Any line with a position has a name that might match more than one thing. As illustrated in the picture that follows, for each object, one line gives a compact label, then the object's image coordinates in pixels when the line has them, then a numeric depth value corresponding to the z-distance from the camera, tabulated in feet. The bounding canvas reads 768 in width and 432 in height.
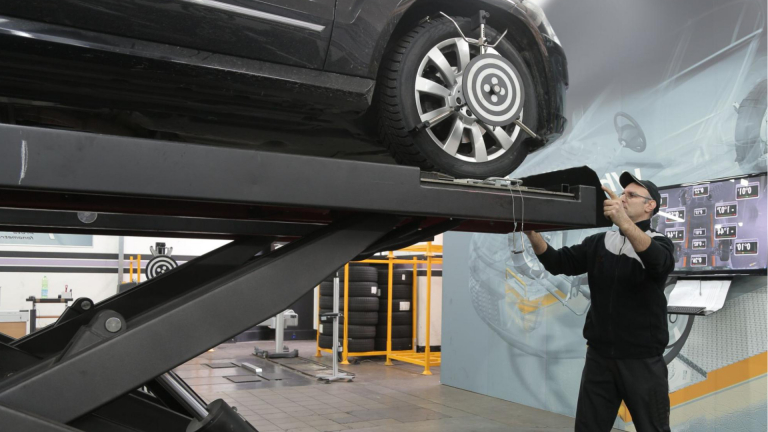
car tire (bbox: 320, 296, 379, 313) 25.36
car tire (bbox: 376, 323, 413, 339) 26.22
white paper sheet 12.33
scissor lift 4.17
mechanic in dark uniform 8.07
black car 4.95
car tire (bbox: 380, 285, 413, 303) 26.27
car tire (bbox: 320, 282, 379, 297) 25.41
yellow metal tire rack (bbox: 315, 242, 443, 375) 23.52
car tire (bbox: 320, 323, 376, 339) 25.39
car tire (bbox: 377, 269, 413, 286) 26.27
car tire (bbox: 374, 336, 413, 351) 26.27
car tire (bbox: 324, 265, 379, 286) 25.29
